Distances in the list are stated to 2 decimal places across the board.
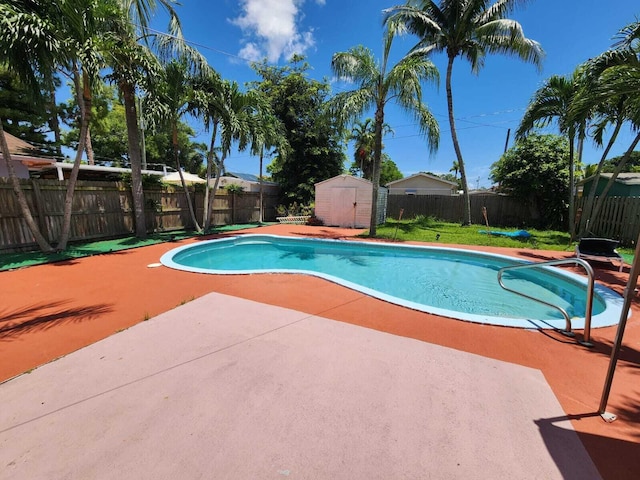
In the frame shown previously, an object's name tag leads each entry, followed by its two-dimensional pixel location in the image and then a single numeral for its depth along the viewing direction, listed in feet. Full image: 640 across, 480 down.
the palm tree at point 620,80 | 20.26
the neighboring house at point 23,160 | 35.83
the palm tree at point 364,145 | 87.00
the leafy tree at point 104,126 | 69.41
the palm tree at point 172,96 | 30.07
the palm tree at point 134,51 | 26.35
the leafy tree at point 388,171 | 138.92
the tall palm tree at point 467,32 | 39.68
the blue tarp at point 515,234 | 38.00
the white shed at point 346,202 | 48.91
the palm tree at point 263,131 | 40.55
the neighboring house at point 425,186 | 80.02
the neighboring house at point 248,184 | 62.28
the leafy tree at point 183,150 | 97.40
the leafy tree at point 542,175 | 45.44
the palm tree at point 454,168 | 147.99
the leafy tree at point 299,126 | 65.41
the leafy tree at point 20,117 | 54.19
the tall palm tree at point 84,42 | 20.30
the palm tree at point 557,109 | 31.82
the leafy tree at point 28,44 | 17.84
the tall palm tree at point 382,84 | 31.91
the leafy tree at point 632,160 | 128.57
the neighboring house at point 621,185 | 38.32
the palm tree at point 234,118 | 36.22
